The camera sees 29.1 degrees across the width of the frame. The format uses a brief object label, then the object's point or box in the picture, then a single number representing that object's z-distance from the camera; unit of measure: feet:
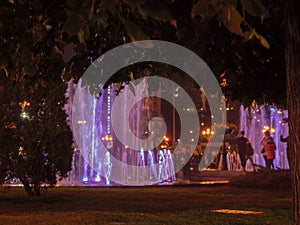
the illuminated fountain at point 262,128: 124.16
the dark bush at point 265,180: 62.23
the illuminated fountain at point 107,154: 94.32
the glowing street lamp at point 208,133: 159.57
